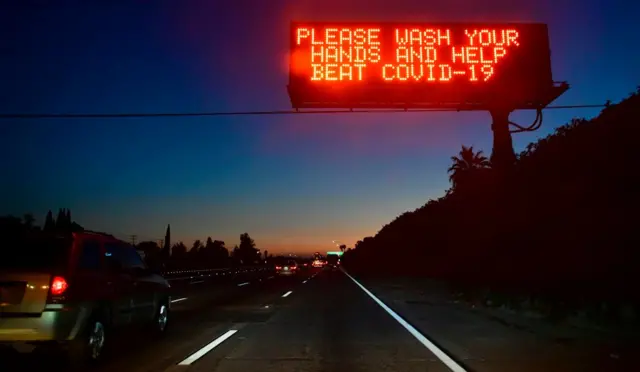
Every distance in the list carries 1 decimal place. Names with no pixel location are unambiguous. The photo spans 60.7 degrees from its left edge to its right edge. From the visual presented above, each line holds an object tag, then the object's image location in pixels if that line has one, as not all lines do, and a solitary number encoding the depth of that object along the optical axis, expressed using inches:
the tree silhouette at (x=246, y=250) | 7414.4
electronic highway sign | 721.0
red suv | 283.3
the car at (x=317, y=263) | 4149.4
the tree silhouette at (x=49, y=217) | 3168.1
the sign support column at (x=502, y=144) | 852.6
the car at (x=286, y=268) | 2441.2
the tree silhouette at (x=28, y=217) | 1762.2
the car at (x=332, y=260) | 5248.0
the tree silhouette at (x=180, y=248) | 5260.8
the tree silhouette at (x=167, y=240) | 3745.1
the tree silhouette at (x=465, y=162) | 2194.9
